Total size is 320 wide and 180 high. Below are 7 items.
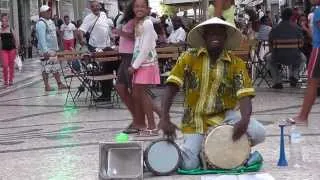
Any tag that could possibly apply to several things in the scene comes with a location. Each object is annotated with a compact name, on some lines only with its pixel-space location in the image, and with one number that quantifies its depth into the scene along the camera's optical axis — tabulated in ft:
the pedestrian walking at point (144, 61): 26.45
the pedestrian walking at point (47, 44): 51.34
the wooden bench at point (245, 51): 38.60
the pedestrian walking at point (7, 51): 58.85
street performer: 19.07
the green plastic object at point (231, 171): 18.79
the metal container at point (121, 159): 18.93
